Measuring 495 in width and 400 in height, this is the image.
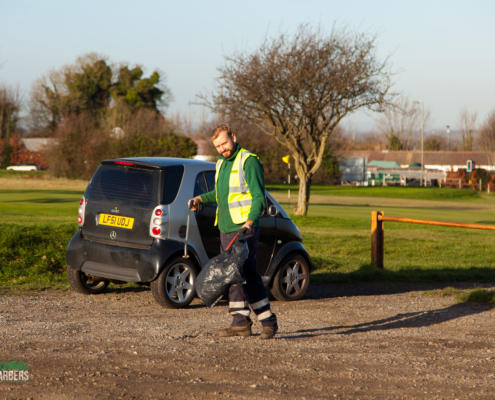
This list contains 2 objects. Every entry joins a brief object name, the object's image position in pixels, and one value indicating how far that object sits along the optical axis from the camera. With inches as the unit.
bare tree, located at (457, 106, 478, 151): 4364.9
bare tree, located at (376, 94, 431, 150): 4468.5
